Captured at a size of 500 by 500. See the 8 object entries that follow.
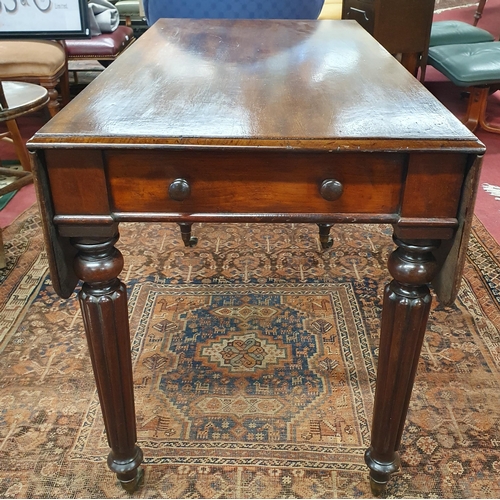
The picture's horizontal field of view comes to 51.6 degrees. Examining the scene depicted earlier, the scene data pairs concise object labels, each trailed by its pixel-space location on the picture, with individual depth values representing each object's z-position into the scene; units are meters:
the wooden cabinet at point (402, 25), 3.13
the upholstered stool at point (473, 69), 2.86
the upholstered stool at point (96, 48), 3.32
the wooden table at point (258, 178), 0.75
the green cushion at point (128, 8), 4.56
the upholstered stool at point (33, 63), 2.66
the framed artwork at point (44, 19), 2.05
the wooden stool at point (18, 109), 1.87
